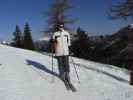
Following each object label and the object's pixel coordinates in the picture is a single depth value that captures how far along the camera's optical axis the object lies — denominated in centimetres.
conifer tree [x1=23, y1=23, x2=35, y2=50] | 3206
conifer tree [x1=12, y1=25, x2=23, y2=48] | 3643
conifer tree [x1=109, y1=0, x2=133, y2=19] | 725
